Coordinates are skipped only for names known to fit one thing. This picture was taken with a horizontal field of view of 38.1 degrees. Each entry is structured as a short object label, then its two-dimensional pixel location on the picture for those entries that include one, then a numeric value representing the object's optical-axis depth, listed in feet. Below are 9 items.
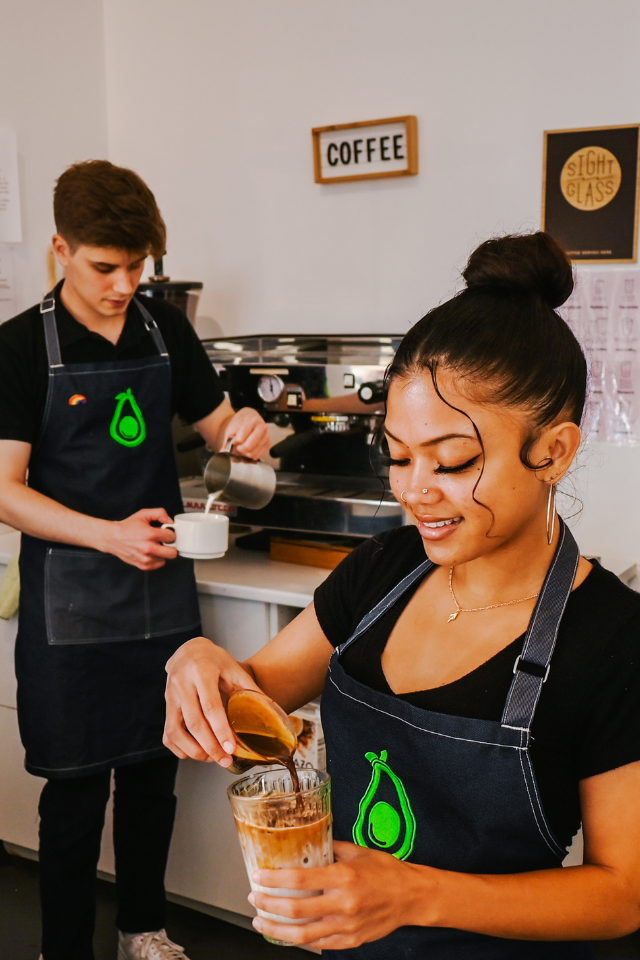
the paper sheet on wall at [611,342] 7.34
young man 6.17
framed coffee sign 8.16
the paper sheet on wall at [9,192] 9.04
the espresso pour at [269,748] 3.07
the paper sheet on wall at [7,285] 9.08
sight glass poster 7.22
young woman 3.04
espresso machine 6.89
